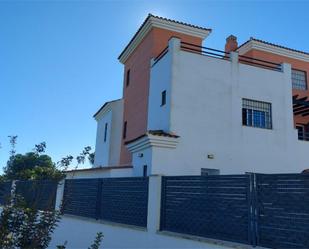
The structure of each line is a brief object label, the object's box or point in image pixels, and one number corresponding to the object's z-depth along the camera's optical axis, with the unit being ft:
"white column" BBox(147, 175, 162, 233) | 21.59
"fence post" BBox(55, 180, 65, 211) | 31.08
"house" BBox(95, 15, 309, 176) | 37.03
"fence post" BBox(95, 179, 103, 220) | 26.58
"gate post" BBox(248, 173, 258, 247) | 16.27
